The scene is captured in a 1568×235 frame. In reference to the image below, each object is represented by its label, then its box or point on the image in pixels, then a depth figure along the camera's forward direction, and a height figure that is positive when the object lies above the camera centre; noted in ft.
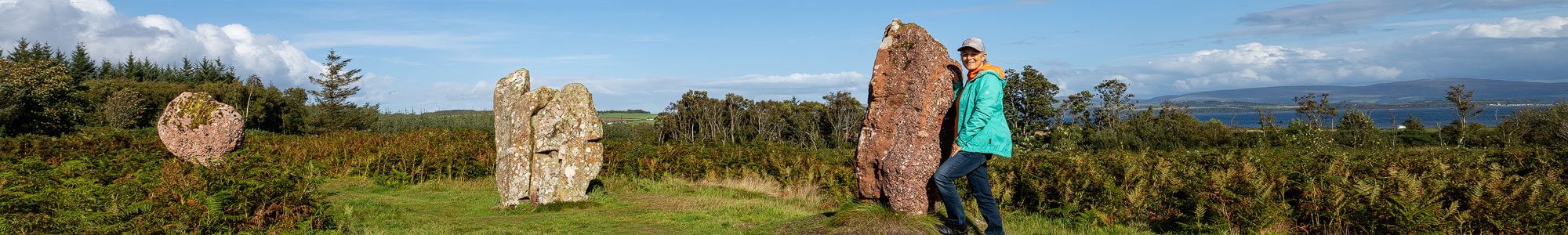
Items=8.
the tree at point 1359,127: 75.87 -4.97
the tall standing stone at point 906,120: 21.12 -0.55
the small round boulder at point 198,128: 36.14 +0.14
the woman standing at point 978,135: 18.65 -0.93
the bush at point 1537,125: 65.31 -5.03
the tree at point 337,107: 151.53 +3.93
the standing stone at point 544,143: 31.50 -1.14
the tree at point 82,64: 190.65 +18.62
